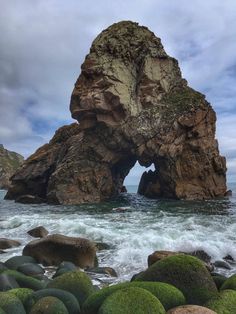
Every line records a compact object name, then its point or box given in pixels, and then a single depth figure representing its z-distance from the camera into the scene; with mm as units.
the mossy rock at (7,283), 6386
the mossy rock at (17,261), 9164
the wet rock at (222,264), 10332
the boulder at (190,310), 4661
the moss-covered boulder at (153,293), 5335
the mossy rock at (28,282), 6787
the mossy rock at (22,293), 5586
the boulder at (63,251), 10296
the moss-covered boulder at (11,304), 5063
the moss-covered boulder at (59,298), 5394
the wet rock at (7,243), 12126
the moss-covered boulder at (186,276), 6024
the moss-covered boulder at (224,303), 5024
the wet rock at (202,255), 11229
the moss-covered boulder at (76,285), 6197
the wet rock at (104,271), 9323
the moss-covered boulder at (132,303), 4813
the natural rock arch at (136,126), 36426
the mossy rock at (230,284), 6186
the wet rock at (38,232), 14233
